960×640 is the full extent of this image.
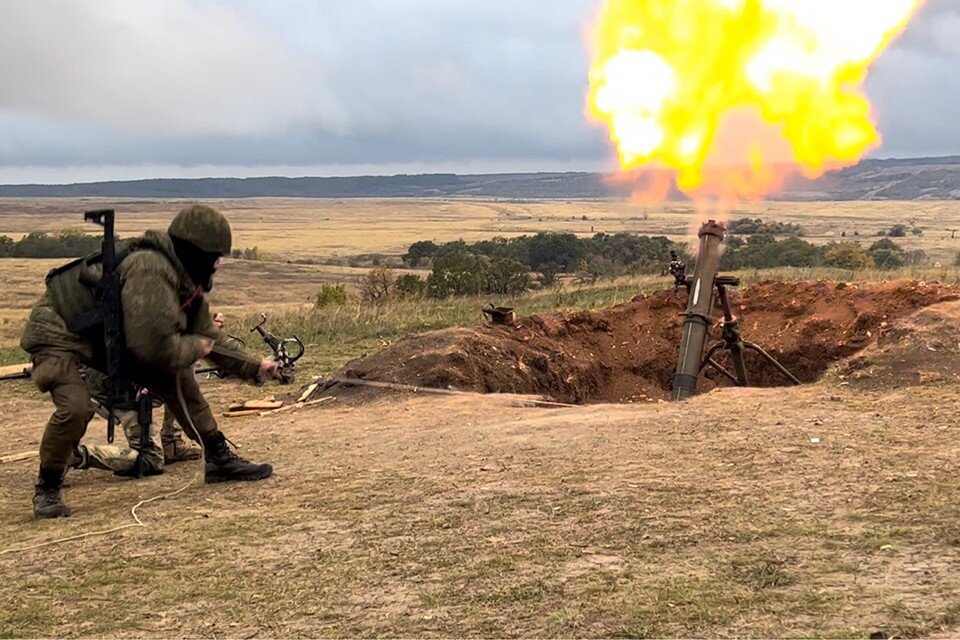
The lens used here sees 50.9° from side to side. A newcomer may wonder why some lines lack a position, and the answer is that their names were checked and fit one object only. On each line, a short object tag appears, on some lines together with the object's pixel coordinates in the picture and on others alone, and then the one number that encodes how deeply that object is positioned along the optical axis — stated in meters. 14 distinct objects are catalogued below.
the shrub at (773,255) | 32.34
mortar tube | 10.70
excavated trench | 11.52
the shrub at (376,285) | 26.80
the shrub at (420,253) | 53.97
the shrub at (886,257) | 32.74
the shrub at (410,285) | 26.10
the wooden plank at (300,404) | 10.78
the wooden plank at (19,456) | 8.73
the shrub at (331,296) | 23.63
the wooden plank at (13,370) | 13.44
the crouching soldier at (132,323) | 6.32
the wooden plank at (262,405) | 10.98
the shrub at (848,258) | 30.41
